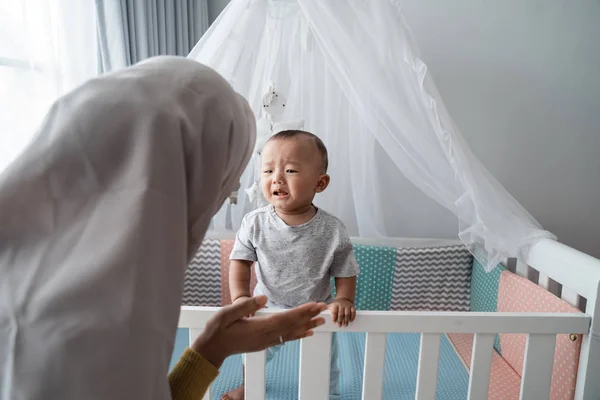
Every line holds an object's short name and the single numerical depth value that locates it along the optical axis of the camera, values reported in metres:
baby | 1.17
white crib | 0.91
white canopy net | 1.26
